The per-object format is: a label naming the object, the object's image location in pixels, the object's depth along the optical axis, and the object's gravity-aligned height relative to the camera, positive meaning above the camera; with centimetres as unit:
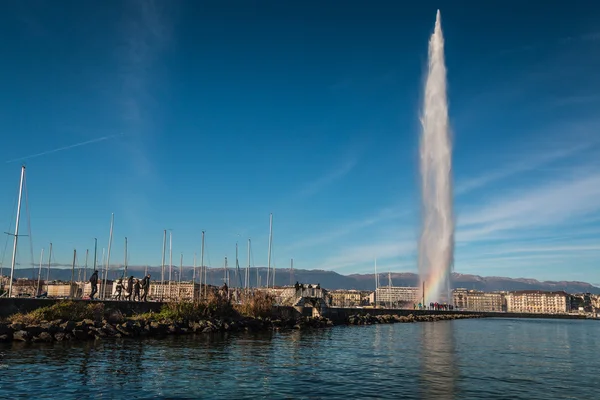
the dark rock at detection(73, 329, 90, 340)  3441 -331
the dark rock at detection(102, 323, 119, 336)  3675 -316
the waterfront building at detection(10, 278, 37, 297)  12418 -77
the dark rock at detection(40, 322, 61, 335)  3303 -272
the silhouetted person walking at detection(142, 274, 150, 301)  5129 +16
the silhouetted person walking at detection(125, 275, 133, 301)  4950 +9
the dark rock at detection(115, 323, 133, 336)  3759 -315
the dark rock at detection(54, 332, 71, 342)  3278 -330
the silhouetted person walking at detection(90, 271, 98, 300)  4625 +44
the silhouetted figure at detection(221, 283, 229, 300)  5892 -34
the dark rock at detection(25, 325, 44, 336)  3206 -281
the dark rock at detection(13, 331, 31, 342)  3120 -312
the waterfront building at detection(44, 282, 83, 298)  15688 -103
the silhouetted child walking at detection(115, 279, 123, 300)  5098 -18
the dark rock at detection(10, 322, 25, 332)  3160 -260
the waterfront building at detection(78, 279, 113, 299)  17180 -76
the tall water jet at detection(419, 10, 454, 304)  11454 +164
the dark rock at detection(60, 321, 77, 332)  3416 -272
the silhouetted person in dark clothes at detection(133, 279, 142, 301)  5039 -5
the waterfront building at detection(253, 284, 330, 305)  7006 -73
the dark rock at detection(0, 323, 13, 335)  3092 -271
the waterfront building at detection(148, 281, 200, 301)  18758 +83
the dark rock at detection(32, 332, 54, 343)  3186 -329
